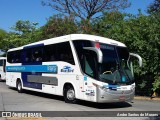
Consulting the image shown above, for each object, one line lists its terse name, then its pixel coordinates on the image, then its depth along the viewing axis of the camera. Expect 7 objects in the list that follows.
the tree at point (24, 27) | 28.88
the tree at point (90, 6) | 22.42
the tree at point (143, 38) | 10.57
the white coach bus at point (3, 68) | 19.75
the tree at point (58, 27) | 15.86
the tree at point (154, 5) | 22.57
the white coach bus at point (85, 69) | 7.62
